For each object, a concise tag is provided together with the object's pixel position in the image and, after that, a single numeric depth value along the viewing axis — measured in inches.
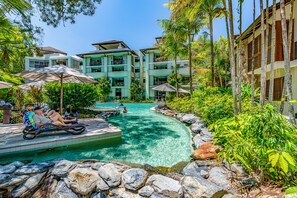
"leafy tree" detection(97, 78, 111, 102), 1198.8
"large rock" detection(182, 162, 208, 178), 143.7
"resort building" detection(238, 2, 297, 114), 384.2
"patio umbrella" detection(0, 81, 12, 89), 338.0
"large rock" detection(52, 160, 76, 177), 155.1
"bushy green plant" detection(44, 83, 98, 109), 481.7
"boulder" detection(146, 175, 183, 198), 120.6
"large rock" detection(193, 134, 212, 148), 235.9
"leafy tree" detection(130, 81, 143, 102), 1264.8
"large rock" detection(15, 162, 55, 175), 153.6
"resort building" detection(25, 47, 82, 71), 1480.1
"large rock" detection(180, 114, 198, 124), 414.6
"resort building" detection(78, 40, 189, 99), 1330.0
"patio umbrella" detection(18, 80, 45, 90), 487.8
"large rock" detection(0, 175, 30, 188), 142.3
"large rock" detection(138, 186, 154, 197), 124.9
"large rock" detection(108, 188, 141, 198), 129.0
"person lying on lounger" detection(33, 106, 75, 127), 244.8
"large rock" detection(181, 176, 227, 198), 110.2
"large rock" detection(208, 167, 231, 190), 123.4
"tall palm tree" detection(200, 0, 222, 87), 441.3
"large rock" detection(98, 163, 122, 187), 138.6
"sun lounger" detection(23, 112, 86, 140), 236.5
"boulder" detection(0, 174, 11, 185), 143.0
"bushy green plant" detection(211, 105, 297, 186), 104.5
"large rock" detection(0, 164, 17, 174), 151.7
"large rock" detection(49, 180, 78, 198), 142.1
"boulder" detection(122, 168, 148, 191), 130.5
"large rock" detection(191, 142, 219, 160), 177.6
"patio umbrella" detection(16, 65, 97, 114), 306.2
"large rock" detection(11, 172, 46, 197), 141.9
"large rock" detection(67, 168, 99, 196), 141.8
